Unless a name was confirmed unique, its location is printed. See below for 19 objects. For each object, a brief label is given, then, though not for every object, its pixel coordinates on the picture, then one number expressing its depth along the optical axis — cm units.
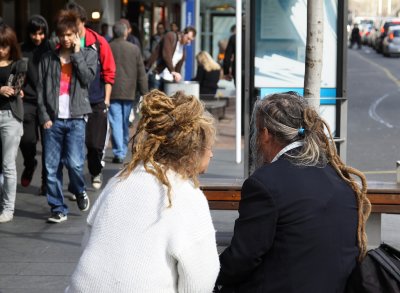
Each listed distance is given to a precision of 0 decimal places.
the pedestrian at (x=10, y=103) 818
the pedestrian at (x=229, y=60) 1625
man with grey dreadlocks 339
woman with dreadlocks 314
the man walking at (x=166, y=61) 1634
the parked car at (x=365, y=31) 6925
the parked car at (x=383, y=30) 5119
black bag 340
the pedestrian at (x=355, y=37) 6062
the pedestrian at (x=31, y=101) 925
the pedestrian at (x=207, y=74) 1716
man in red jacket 908
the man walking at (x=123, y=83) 1158
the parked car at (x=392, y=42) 4634
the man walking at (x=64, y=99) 792
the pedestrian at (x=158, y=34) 2267
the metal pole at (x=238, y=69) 1111
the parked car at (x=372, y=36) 5751
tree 667
